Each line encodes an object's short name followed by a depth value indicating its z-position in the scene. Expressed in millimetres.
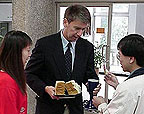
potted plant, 4368
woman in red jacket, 1328
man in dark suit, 1753
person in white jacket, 1312
